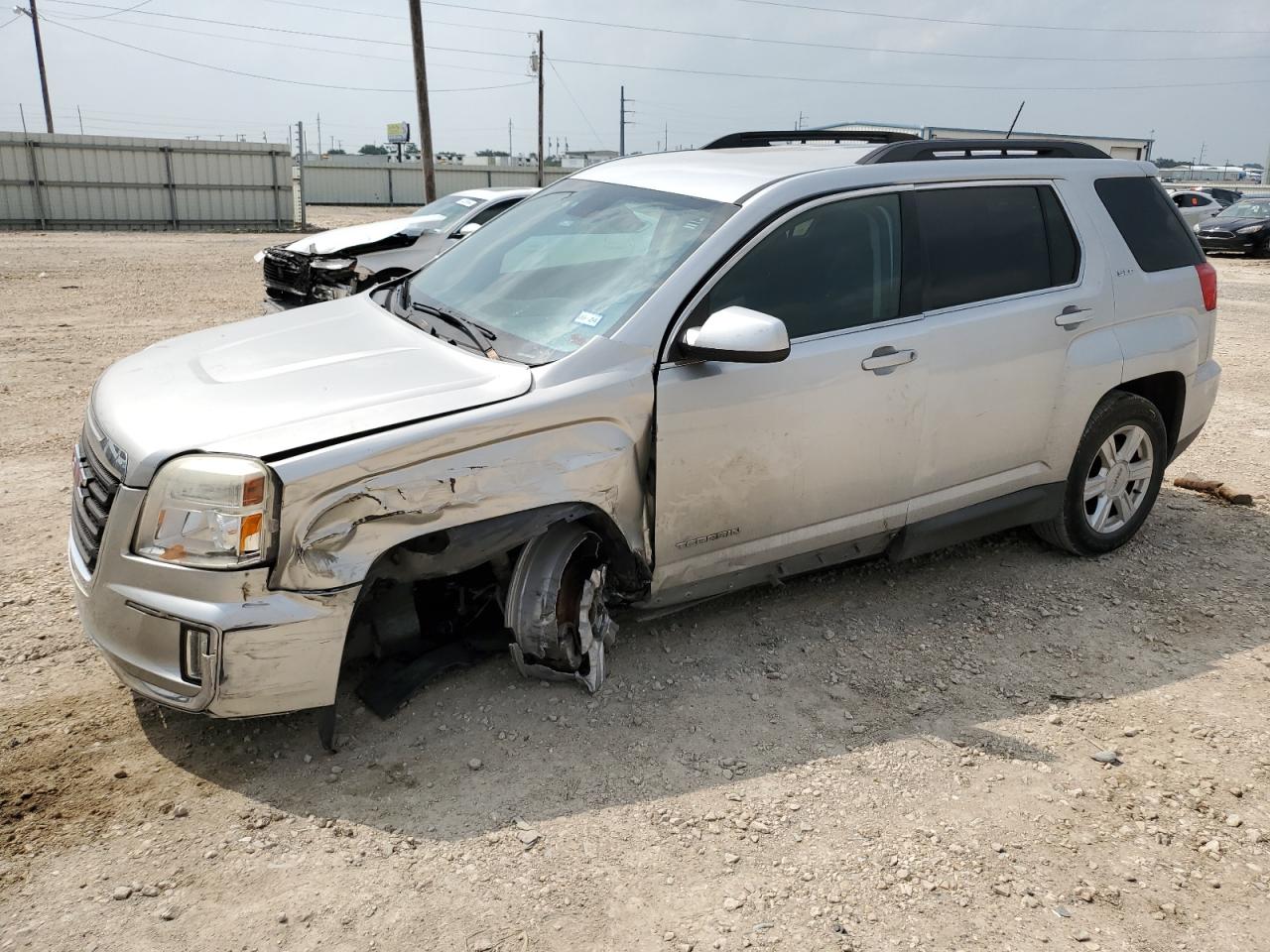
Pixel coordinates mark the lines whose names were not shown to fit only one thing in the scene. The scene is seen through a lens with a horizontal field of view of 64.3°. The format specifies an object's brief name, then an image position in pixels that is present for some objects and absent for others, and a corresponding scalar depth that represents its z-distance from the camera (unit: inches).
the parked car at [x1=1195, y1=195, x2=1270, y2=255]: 914.7
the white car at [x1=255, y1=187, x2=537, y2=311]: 375.2
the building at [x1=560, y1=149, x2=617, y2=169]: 2488.9
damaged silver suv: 114.5
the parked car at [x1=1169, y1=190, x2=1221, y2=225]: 999.6
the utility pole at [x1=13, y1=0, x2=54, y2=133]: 1768.0
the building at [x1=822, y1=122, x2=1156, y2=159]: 1605.6
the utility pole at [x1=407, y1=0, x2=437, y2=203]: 957.8
